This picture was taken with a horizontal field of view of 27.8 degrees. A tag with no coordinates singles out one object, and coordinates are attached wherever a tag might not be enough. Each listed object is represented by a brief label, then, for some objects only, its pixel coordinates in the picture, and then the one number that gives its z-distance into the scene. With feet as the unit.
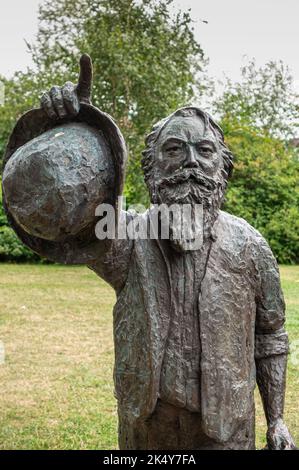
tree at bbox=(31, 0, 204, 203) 32.60
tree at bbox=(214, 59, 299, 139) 63.31
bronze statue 6.31
